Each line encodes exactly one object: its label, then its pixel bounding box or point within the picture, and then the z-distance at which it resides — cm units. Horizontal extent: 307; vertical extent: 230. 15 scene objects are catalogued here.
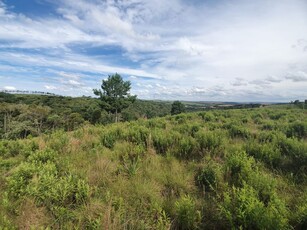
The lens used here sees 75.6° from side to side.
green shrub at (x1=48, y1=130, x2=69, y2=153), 542
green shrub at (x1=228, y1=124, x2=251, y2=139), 684
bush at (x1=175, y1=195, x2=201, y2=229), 261
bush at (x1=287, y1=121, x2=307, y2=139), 679
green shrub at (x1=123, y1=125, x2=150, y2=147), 597
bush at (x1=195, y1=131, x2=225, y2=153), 517
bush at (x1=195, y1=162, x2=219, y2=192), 353
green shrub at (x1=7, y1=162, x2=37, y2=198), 317
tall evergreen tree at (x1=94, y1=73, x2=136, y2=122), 3741
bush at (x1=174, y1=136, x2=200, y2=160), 502
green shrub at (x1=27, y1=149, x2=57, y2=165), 444
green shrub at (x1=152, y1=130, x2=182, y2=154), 555
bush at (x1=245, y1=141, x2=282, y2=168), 432
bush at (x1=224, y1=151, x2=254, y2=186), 345
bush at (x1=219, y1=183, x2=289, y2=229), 226
